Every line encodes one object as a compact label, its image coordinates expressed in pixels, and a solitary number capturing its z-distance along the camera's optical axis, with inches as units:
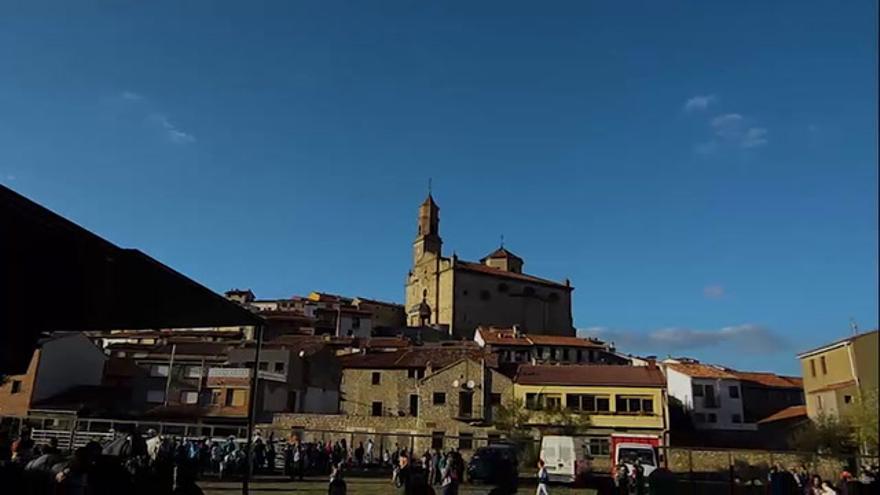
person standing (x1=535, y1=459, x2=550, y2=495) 615.8
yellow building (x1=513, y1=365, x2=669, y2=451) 1727.4
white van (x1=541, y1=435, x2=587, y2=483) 1015.0
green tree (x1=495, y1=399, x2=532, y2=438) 1636.3
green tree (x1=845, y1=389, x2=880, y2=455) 1149.2
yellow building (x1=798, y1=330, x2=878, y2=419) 1594.5
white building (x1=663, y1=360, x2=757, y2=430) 2001.7
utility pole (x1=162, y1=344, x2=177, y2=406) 1726.1
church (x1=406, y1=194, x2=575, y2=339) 3314.5
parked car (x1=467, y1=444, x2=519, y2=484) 727.1
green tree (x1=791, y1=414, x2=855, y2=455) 1479.3
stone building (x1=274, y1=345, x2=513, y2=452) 1680.6
